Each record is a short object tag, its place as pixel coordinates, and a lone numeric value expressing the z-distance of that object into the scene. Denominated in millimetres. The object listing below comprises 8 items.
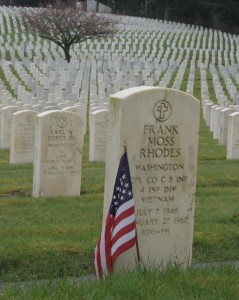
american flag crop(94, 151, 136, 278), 6609
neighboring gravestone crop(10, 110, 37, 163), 15695
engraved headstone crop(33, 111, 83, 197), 11641
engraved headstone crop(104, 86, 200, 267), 6852
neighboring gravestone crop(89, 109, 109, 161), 16172
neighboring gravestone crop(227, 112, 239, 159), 16641
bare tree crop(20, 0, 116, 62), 47812
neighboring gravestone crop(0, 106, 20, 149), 19308
